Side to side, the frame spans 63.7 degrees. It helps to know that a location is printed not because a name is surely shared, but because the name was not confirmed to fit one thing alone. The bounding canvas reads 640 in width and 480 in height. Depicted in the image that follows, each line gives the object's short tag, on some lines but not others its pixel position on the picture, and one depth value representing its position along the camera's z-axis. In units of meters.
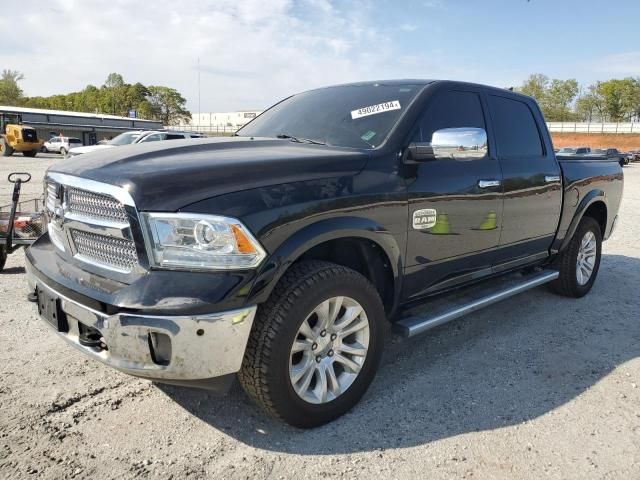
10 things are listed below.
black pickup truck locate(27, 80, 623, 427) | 2.27
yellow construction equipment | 31.72
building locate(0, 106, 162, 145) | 51.75
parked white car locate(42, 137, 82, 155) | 37.22
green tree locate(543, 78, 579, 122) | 89.44
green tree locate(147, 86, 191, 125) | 114.94
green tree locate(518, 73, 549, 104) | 89.56
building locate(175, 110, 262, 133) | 89.80
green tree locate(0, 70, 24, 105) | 94.50
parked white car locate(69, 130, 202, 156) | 16.66
